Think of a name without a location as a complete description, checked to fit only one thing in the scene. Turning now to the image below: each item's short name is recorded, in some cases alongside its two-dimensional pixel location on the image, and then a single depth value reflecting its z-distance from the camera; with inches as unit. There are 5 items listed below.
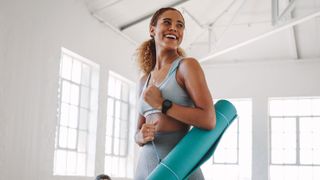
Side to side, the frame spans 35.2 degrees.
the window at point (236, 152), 545.6
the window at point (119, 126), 444.5
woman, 60.7
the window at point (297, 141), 527.2
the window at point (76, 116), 368.2
